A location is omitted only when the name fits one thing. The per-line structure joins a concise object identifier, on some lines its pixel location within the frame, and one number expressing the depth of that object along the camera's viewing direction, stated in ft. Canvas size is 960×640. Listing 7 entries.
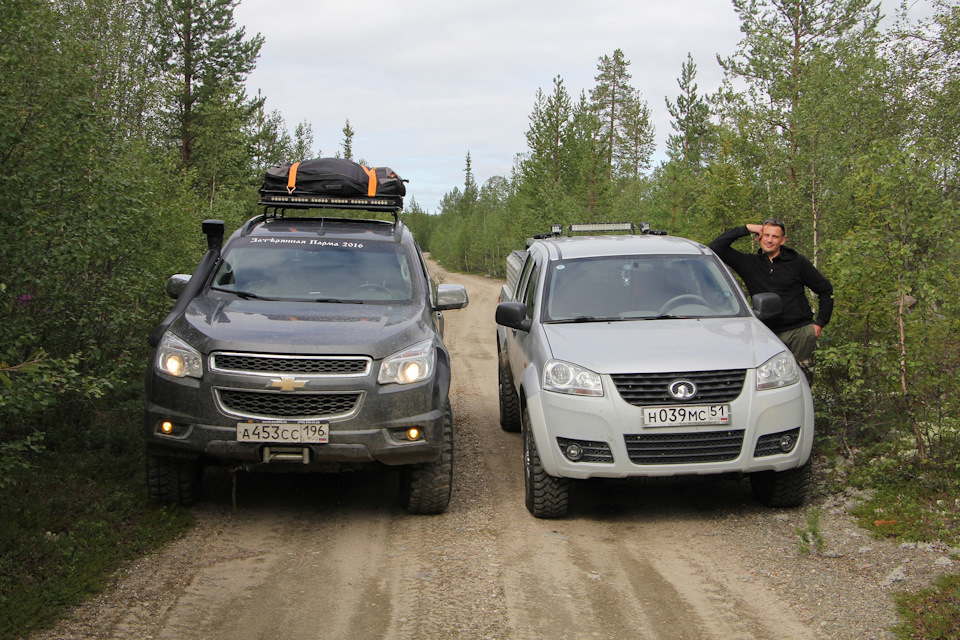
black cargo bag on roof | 27.09
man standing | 23.86
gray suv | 18.10
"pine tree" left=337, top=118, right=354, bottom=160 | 182.09
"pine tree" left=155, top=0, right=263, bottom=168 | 90.94
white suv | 18.70
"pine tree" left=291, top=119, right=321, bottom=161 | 142.61
